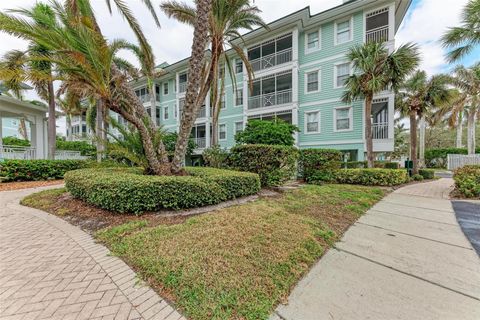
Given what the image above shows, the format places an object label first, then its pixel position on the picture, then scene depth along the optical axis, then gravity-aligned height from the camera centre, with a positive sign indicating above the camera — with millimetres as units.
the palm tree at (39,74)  4625 +3184
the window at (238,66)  18109 +8458
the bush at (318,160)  10344 -213
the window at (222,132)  19312 +2464
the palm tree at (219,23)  6594 +4765
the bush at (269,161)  7839 -193
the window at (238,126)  18453 +2879
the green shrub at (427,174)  13367 -1269
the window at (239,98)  18391 +5485
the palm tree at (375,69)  10148 +4595
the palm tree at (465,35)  8039 +5291
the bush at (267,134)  9352 +1106
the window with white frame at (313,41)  14516 +8642
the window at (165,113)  23719 +5324
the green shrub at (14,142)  18266 +1508
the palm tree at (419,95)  11539 +3631
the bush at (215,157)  9047 -18
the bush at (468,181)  7086 -948
